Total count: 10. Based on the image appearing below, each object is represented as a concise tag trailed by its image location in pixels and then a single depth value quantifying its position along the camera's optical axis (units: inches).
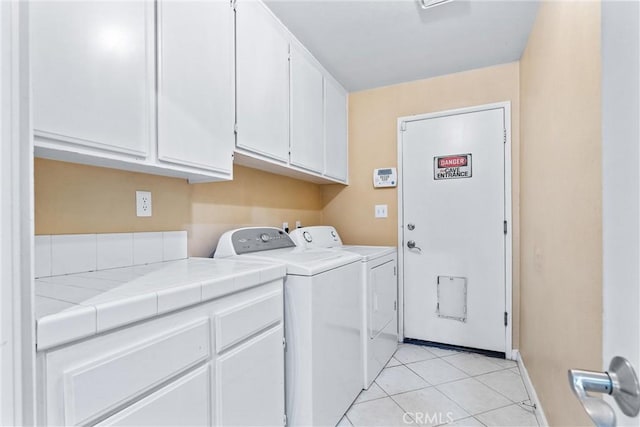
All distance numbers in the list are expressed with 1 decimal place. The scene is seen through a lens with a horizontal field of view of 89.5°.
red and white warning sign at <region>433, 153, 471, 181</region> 108.1
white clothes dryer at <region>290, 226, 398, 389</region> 84.6
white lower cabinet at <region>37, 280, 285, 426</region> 28.9
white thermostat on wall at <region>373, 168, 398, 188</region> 118.0
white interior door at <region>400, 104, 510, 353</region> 104.1
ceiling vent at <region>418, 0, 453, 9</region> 71.3
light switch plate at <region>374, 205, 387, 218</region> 120.2
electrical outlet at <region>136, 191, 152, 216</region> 61.6
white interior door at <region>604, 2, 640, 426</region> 15.0
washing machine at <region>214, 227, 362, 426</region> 60.1
